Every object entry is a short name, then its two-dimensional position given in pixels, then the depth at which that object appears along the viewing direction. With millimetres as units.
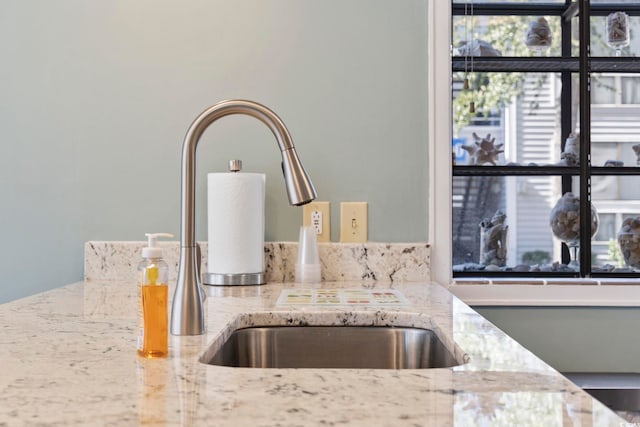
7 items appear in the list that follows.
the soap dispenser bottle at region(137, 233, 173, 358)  800
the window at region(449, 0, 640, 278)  1812
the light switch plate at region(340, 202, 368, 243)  1689
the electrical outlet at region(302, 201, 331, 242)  1688
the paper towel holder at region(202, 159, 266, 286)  1528
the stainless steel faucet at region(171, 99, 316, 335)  932
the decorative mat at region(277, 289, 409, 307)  1276
